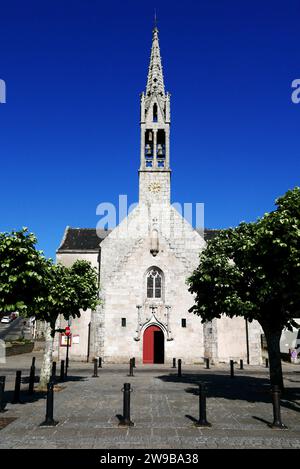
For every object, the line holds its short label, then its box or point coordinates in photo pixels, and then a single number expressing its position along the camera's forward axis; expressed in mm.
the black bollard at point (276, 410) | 9602
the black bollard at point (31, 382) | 14527
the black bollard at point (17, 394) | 12867
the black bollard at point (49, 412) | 9711
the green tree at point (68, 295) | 15555
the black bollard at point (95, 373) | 20327
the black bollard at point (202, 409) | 9719
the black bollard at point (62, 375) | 18781
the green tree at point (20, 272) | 10984
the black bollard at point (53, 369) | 17808
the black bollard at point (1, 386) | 10873
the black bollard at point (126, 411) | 9703
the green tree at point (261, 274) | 11703
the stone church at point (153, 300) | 28688
